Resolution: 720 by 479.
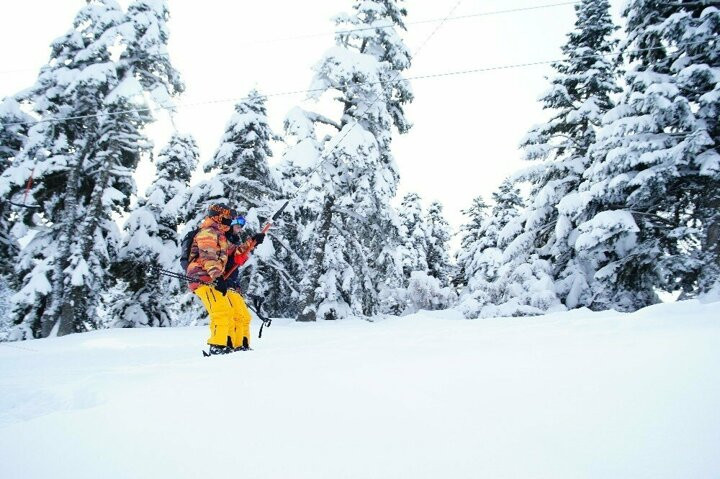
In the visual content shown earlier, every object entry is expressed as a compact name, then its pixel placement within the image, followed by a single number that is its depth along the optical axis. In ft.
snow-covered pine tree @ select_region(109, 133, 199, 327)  52.95
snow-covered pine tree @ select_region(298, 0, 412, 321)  44.39
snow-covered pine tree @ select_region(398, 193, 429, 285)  104.58
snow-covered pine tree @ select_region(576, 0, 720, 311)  30.94
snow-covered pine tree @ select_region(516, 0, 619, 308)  45.19
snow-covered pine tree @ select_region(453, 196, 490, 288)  109.98
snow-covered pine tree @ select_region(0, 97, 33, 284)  50.51
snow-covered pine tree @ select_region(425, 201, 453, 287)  120.78
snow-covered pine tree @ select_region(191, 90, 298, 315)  52.21
